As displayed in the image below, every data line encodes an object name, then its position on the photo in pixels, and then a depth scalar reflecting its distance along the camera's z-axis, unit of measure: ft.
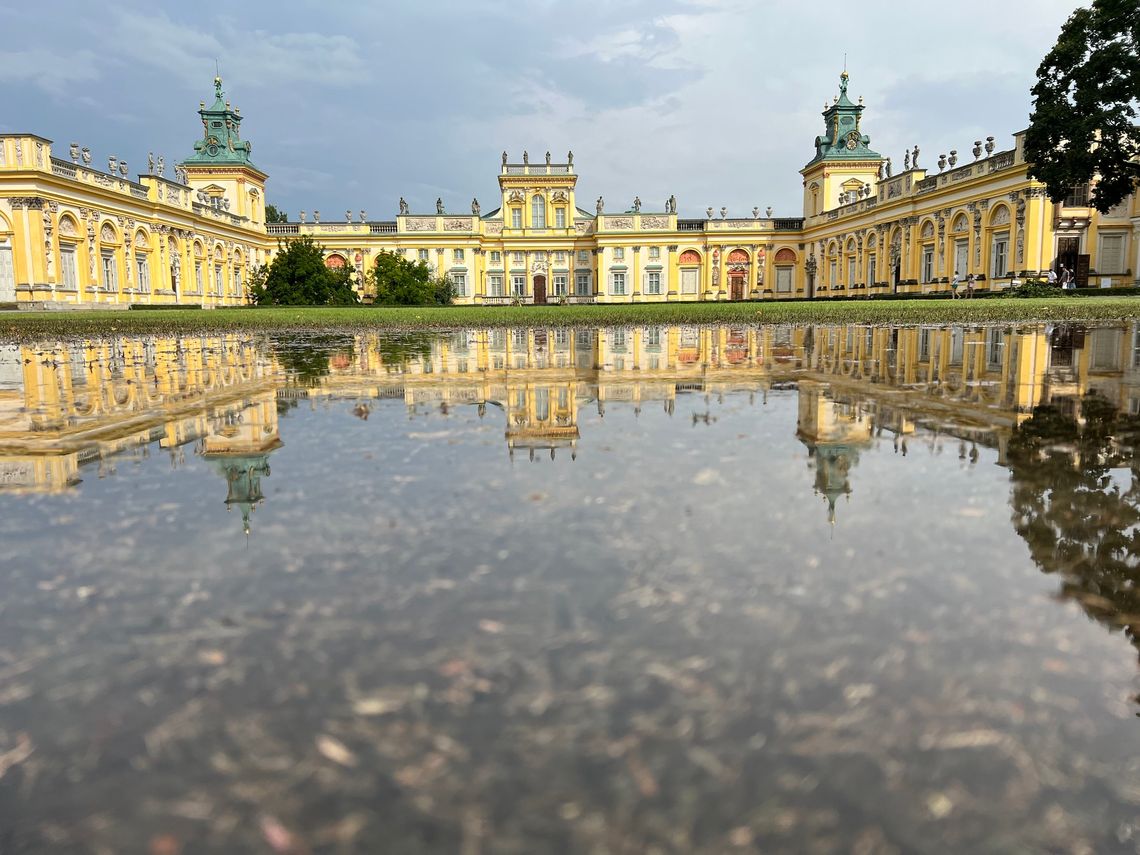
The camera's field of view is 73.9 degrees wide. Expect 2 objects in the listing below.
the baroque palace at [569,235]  109.09
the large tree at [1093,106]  86.02
